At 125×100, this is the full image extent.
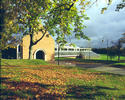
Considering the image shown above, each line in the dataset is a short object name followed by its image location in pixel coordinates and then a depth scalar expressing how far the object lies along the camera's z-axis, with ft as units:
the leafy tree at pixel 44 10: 27.77
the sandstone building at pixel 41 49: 75.56
